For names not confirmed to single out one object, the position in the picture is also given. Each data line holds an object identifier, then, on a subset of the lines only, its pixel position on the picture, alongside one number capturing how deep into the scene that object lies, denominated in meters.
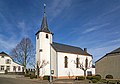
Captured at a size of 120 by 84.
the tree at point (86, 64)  26.14
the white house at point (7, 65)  35.72
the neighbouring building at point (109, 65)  22.27
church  21.47
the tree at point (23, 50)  27.00
